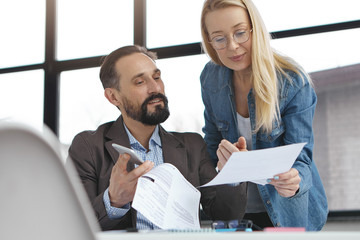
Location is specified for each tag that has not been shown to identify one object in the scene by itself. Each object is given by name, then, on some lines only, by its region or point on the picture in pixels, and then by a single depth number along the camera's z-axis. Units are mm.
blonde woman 2246
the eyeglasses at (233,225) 1684
